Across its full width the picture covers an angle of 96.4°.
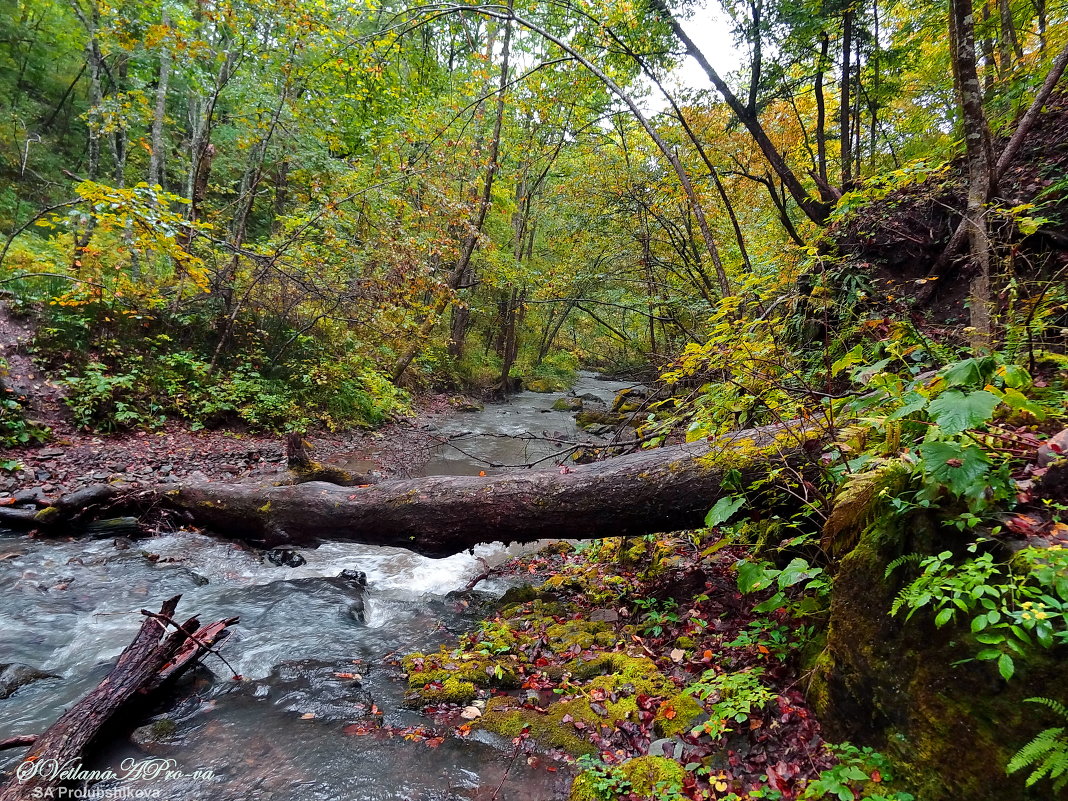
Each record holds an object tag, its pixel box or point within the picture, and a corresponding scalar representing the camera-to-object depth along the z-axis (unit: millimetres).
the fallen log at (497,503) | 4055
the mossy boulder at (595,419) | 14164
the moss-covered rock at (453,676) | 3420
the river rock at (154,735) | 2945
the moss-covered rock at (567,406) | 18156
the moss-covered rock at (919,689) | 1787
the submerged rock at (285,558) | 5795
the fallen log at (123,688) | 2445
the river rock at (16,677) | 3424
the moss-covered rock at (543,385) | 24109
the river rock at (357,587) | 4820
